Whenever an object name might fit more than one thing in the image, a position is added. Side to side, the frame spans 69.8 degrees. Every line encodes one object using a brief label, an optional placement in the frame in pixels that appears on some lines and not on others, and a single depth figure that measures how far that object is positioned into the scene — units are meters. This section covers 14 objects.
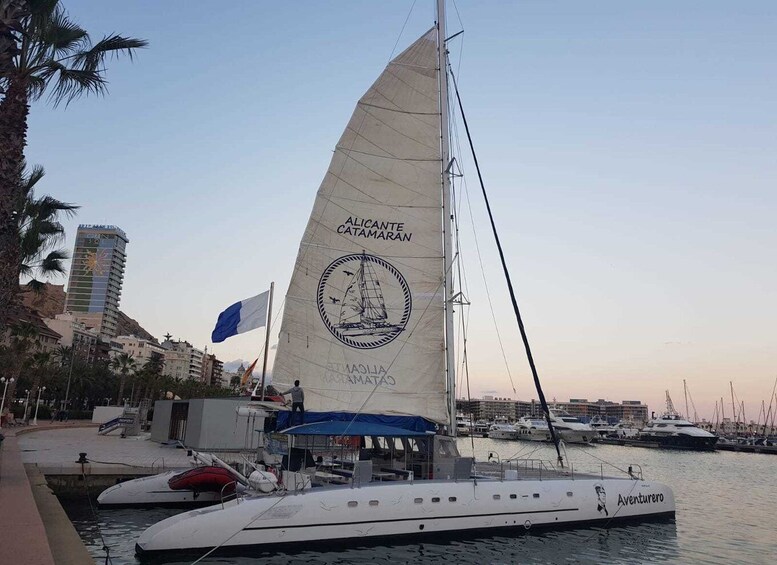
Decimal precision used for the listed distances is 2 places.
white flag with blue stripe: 18.97
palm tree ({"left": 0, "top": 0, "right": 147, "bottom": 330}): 13.84
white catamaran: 16.56
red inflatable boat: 18.23
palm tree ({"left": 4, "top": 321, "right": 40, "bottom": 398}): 42.00
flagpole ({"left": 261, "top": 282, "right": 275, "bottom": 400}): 18.62
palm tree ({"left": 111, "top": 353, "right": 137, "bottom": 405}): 78.56
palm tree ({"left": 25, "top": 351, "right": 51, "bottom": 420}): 52.31
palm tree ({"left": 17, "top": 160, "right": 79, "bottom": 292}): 22.38
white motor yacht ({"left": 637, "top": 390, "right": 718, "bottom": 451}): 90.50
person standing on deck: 16.12
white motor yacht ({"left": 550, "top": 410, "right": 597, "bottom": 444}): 96.69
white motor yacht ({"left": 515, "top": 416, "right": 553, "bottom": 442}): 104.62
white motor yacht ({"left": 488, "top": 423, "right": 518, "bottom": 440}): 113.80
